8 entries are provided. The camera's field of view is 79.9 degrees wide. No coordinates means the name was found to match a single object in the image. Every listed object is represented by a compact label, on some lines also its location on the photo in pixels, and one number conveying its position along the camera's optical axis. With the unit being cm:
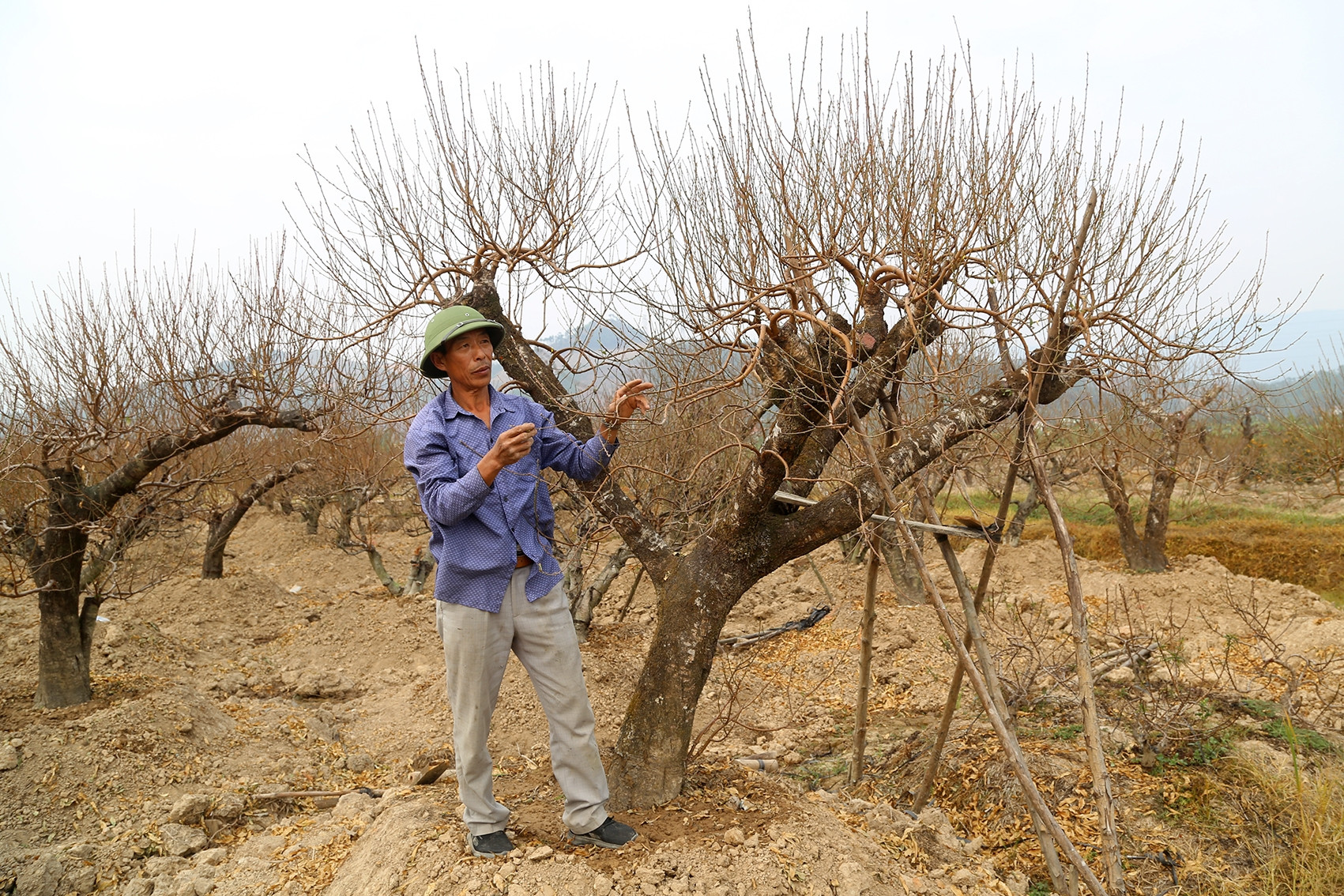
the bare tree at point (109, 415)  583
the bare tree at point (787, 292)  316
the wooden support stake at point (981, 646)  304
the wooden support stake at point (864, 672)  401
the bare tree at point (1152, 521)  939
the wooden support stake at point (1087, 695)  269
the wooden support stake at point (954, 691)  325
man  266
